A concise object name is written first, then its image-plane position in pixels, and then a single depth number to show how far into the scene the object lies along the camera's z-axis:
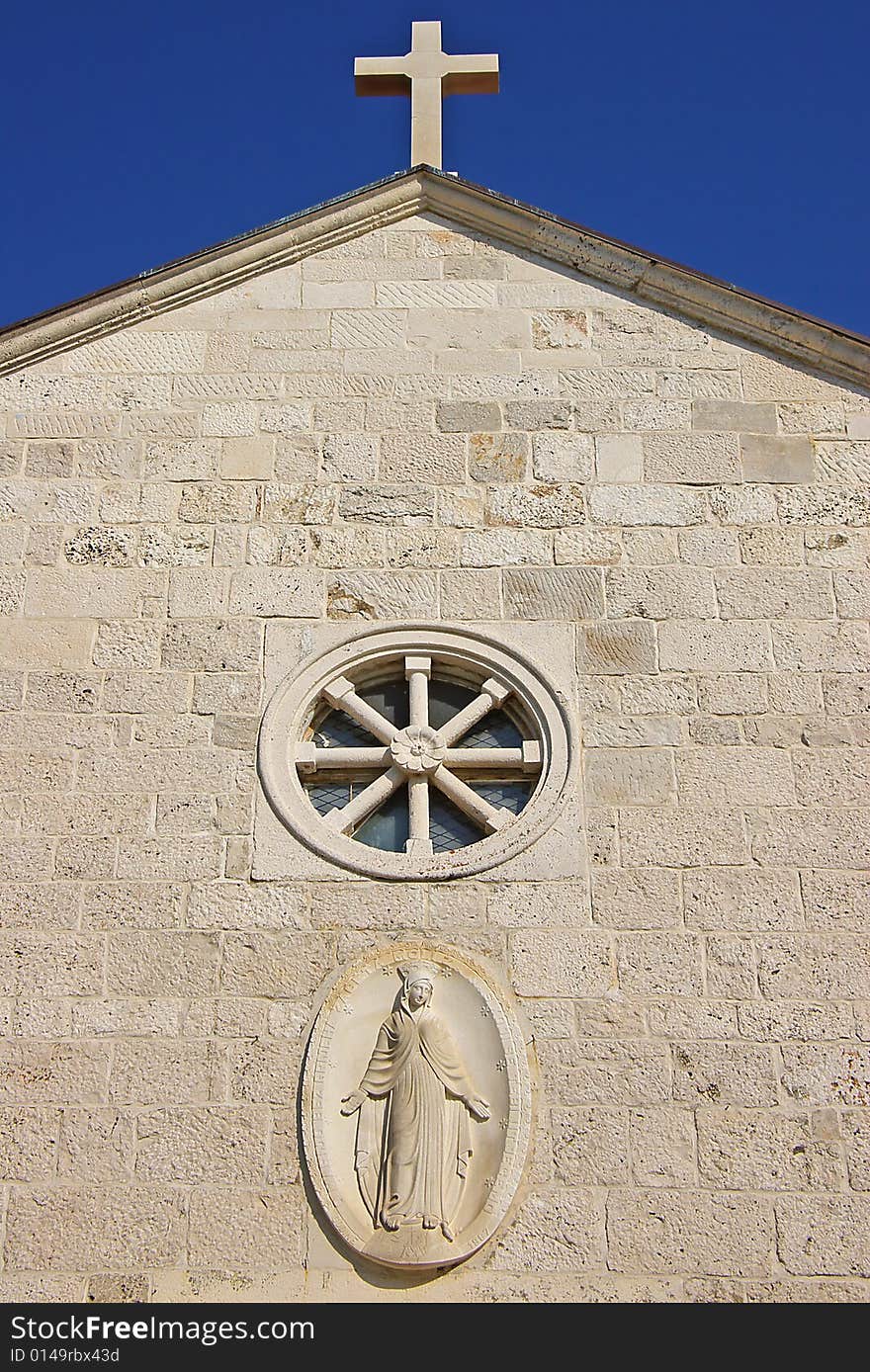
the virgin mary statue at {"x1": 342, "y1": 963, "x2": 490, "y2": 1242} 5.72
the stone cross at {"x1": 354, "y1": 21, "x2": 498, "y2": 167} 8.42
